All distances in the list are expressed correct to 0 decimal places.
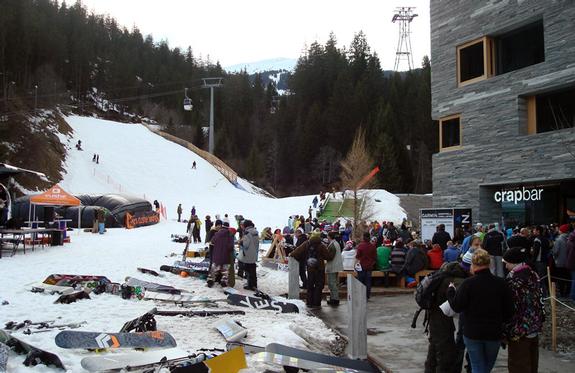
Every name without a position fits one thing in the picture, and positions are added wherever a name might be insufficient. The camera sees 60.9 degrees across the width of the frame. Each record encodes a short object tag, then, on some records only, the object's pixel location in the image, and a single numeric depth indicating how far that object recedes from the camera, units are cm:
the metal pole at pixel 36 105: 5244
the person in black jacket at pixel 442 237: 1343
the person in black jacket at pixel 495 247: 1077
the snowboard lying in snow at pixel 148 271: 1216
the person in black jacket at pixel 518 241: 805
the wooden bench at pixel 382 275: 1202
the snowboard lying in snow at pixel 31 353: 479
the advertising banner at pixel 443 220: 1606
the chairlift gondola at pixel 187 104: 4515
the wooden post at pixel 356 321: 601
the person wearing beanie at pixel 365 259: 1029
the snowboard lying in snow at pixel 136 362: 473
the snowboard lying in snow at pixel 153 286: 984
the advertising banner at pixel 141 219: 2914
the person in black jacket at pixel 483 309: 416
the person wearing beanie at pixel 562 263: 1005
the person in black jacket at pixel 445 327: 478
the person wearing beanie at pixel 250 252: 1107
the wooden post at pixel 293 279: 1009
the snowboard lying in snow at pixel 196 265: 1269
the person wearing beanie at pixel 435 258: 1223
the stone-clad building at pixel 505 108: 1630
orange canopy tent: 2038
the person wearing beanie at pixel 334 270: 991
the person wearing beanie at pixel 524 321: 437
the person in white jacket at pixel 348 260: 1203
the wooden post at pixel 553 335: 625
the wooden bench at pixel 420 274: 1189
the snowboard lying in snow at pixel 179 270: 1248
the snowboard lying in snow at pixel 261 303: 877
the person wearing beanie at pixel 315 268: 963
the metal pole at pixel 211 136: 6326
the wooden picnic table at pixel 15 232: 1484
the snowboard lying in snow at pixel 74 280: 948
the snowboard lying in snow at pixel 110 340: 542
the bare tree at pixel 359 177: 3388
